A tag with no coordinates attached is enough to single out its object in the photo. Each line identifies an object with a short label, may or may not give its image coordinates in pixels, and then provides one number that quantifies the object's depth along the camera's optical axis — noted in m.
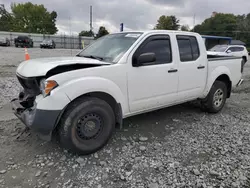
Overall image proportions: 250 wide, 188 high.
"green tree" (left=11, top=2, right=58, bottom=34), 62.22
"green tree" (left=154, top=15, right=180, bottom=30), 65.69
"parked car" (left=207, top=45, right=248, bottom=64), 15.13
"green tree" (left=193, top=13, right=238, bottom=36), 58.94
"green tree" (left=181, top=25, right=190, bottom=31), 67.26
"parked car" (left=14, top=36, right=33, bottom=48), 28.70
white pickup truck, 2.63
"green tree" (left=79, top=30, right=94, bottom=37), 68.04
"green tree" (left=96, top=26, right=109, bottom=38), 47.28
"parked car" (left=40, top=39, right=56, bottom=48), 29.77
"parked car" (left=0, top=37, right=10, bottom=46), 28.61
